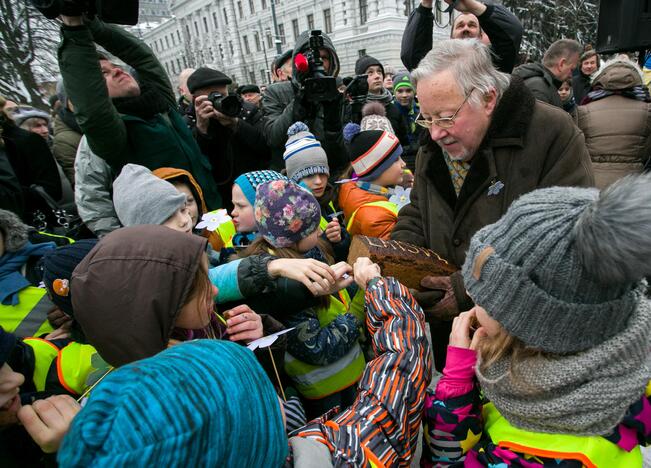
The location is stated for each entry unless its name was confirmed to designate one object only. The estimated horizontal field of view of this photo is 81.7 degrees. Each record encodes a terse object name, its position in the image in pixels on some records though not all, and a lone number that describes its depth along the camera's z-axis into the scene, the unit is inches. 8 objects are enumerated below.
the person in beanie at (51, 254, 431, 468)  23.0
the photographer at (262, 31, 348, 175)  113.2
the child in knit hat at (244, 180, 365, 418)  62.6
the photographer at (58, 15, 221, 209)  75.6
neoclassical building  1053.8
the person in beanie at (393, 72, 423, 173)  203.2
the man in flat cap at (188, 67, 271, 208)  112.8
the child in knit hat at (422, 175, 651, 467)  30.2
